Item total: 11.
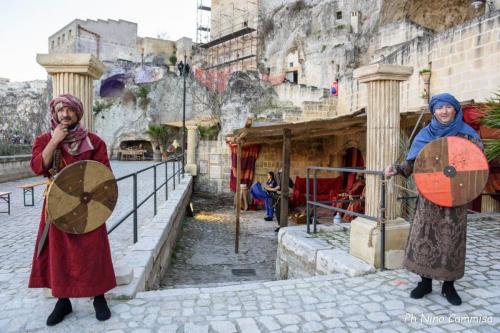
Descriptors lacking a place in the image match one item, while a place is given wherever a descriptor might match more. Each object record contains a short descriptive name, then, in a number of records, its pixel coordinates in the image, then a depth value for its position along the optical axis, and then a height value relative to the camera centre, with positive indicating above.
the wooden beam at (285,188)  8.02 -0.71
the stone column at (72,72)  3.07 +0.73
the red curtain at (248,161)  13.74 -0.18
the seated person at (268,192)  10.07 -1.12
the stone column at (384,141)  3.68 +0.16
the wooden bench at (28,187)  7.76 -0.67
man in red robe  2.45 -0.65
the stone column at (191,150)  15.78 +0.27
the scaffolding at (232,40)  34.50 +11.81
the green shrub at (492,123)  4.41 +0.43
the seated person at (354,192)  8.32 -0.83
